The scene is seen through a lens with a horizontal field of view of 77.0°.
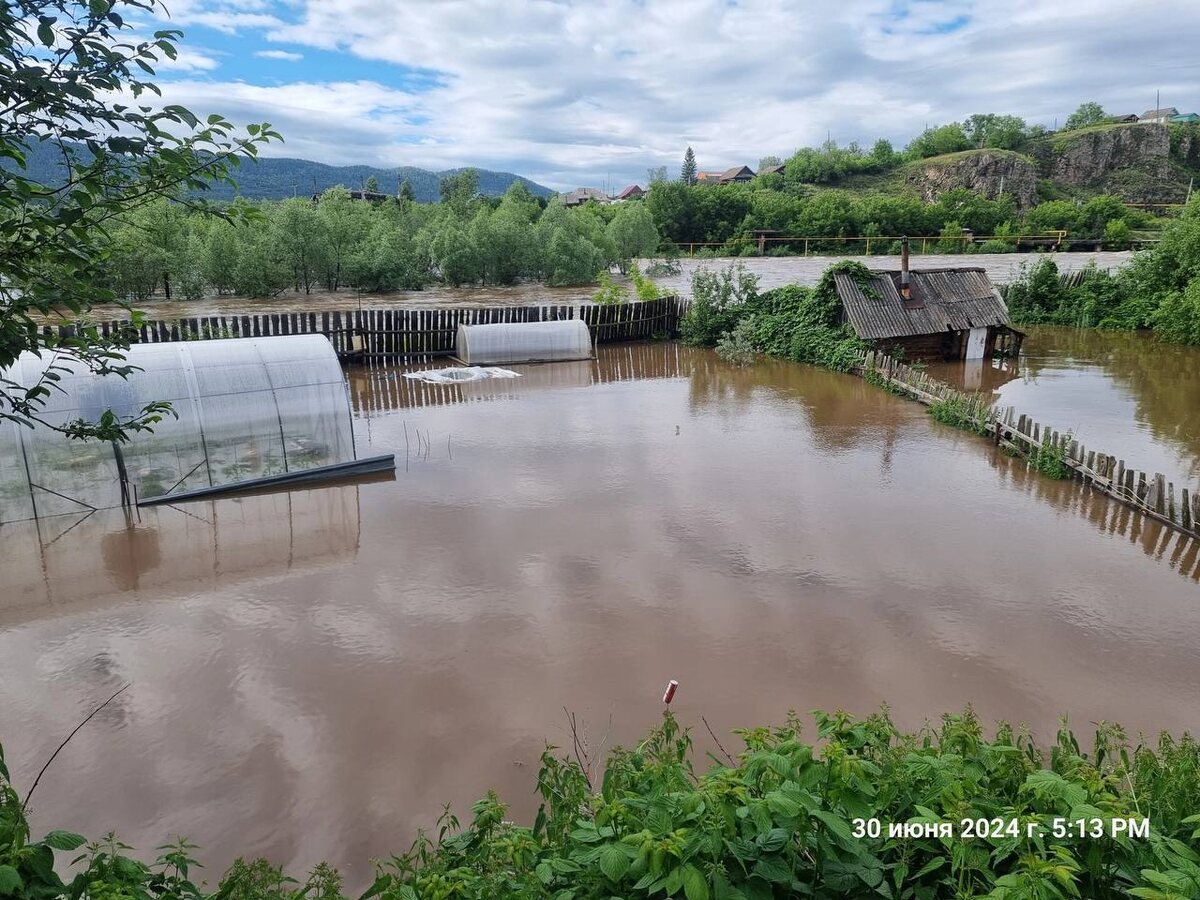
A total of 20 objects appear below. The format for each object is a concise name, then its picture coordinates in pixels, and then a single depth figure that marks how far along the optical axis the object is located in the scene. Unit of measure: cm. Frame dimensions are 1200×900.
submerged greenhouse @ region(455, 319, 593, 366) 2425
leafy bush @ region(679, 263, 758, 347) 2738
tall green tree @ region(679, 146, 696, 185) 14762
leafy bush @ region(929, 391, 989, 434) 1673
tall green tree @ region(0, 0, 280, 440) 312
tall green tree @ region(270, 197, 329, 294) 3588
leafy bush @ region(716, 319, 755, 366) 2503
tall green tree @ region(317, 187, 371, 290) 3775
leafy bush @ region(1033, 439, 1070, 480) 1407
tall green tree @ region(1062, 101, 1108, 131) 13325
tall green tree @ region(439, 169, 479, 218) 5727
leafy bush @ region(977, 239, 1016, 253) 5988
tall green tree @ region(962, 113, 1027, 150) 10512
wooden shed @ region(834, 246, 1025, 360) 2386
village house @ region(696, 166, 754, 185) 13088
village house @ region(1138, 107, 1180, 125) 14512
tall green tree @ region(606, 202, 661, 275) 5141
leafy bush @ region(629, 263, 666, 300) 2980
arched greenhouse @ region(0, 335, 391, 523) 1167
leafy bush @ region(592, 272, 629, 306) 3122
